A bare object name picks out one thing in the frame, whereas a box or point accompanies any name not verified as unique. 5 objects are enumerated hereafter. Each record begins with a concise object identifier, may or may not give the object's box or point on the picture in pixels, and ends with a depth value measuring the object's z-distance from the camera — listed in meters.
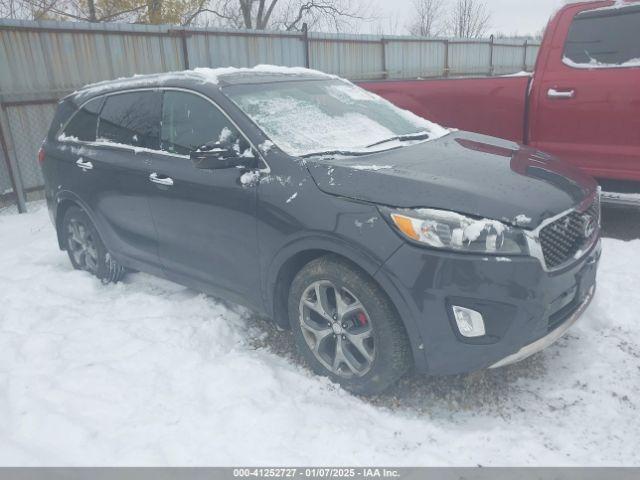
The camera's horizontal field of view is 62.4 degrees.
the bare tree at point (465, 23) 31.75
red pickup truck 4.54
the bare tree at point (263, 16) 24.94
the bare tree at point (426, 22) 33.12
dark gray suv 2.49
